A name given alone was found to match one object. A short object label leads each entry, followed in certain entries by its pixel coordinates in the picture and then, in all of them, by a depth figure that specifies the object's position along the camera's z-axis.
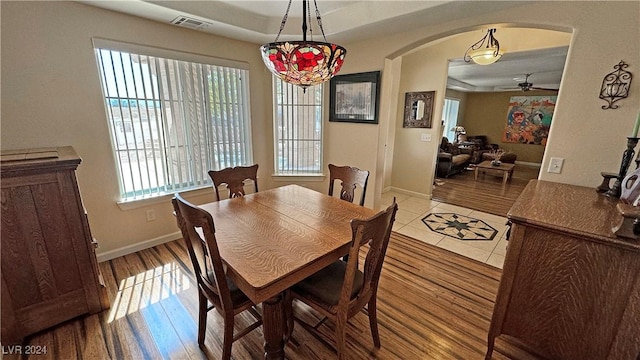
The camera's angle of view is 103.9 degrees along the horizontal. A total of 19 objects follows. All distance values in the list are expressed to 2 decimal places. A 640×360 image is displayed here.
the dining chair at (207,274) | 1.16
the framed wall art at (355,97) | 3.04
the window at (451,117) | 8.62
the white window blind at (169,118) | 2.38
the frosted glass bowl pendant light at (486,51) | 3.19
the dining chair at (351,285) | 1.18
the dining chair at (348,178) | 2.14
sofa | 5.96
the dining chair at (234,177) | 2.16
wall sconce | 1.71
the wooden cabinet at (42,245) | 1.49
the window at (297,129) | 3.52
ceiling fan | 5.87
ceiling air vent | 2.36
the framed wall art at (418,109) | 4.30
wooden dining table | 1.17
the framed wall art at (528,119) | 7.87
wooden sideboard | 1.15
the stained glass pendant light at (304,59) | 1.30
